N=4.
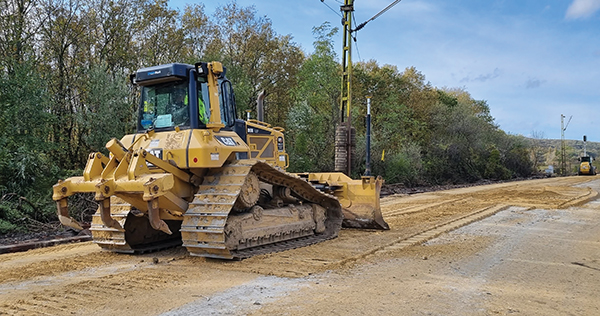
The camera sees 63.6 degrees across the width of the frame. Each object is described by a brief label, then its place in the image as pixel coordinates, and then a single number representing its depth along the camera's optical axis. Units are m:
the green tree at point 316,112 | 23.61
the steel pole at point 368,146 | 10.35
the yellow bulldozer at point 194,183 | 6.08
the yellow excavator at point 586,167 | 44.62
